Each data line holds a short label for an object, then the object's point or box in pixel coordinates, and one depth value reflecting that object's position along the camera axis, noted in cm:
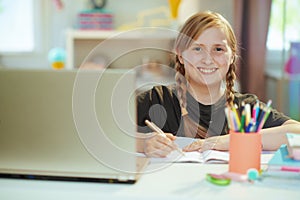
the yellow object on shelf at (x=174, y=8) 295
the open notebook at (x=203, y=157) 106
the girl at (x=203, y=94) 126
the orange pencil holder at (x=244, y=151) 94
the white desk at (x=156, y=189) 86
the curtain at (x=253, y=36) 325
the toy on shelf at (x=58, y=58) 355
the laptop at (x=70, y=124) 88
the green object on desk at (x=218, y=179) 90
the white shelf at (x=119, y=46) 351
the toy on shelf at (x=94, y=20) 357
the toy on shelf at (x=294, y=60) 328
